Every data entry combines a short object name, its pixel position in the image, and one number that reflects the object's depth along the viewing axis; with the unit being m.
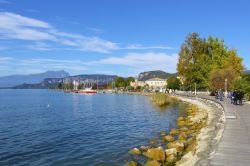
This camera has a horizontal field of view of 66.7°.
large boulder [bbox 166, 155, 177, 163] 12.24
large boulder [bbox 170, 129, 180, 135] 19.78
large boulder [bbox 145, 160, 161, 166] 11.34
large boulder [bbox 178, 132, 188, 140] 17.44
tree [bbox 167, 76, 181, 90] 90.16
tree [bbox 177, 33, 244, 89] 52.70
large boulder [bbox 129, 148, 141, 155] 14.29
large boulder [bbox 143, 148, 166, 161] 12.53
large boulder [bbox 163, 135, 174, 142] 17.19
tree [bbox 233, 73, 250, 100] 32.28
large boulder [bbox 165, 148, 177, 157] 12.69
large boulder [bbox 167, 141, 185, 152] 14.01
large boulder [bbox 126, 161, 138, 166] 11.83
